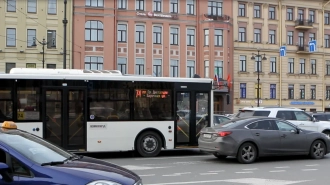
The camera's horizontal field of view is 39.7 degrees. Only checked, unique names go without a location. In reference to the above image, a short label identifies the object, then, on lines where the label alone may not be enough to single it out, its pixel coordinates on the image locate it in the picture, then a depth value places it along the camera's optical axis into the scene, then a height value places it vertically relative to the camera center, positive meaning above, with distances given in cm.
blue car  520 -89
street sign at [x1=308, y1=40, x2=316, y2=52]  4303 +475
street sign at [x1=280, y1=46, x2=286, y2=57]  4501 +439
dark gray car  1366 -136
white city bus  1427 -43
